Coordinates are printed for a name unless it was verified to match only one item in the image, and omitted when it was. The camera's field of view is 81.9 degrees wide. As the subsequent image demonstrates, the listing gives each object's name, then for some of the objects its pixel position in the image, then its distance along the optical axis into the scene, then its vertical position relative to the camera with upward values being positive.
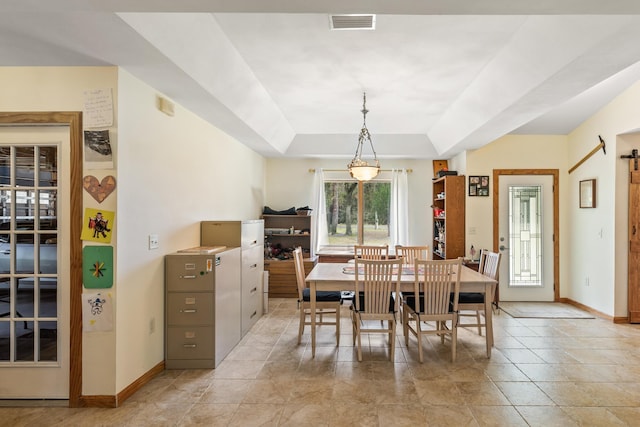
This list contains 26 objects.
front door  5.85 -0.30
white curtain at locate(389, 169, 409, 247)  6.77 +0.18
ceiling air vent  2.59 +1.41
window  6.95 +0.09
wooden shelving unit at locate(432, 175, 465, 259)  5.84 +0.03
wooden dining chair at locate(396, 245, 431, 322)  4.96 -0.47
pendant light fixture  4.29 +0.56
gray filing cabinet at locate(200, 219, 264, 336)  4.11 -0.37
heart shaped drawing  2.65 +0.23
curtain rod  6.87 +0.90
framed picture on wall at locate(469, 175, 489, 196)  5.86 +0.51
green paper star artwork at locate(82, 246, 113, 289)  2.64 -0.35
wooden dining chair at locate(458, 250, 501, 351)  3.80 -0.81
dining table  3.64 -0.68
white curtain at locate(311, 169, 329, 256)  6.88 +0.11
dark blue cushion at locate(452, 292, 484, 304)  3.83 -0.84
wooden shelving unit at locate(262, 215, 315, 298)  6.11 -0.53
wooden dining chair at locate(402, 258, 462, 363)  3.45 -0.74
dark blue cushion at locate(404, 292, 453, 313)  3.64 -0.86
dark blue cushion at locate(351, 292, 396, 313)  3.67 -0.86
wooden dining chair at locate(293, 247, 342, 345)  3.97 -0.89
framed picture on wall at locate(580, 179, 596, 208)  5.12 +0.35
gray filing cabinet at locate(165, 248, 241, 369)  3.31 -0.83
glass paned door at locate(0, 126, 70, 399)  2.72 -0.32
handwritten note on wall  2.64 +0.79
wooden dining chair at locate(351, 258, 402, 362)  3.46 -0.72
